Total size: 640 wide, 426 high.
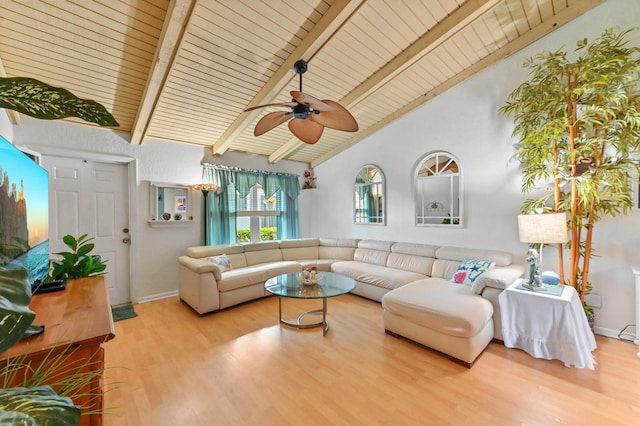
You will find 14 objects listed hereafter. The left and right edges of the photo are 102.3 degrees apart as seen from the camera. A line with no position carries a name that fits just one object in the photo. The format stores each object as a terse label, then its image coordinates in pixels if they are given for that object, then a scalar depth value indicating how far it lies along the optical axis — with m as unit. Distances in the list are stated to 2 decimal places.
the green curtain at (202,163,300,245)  4.27
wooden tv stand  0.99
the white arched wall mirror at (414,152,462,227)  3.62
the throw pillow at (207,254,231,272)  3.58
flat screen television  1.09
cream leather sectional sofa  2.23
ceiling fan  2.07
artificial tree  2.18
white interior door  3.17
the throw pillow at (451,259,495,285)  2.89
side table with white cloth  2.02
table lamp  2.19
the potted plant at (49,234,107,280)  2.03
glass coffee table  2.69
